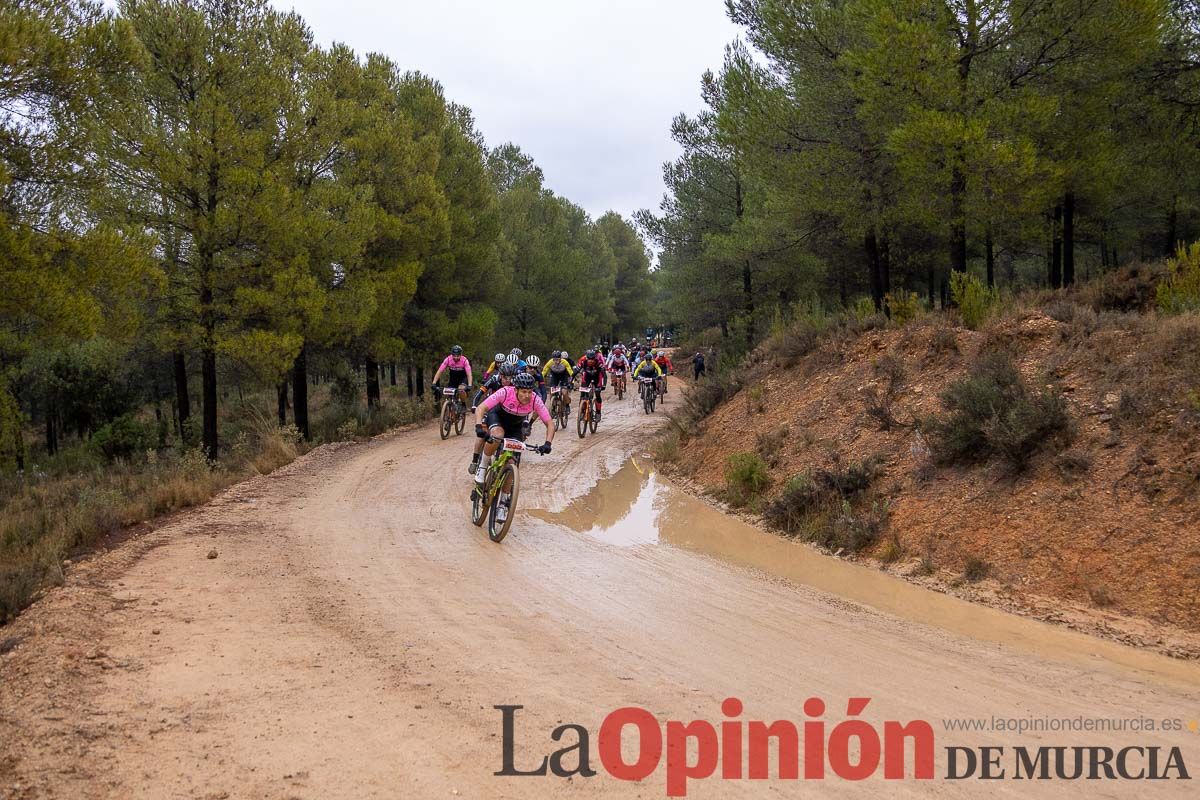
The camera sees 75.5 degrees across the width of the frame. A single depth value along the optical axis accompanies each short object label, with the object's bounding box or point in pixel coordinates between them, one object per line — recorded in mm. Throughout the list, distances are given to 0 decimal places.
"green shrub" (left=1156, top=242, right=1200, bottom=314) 10359
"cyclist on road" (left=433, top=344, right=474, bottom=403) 18828
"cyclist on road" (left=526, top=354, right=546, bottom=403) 13158
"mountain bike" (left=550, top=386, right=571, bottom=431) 21402
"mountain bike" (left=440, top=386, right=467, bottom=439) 19000
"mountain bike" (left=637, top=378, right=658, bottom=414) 25266
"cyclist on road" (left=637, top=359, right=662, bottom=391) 24906
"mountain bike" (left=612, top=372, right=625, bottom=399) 30031
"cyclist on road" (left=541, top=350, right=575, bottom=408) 20453
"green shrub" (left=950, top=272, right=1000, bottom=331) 12424
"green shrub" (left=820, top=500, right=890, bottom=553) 9031
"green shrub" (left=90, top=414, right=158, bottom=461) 25141
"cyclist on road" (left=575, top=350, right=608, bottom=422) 19984
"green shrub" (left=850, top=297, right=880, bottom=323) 15617
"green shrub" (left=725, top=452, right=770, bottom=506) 11781
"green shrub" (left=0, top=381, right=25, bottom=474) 15195
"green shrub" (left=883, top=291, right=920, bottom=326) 14312
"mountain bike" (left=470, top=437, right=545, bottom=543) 9383
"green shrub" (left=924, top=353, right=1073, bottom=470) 8609
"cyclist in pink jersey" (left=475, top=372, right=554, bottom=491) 10273
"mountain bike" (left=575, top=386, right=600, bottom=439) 20078
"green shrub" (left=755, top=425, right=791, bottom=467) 12438
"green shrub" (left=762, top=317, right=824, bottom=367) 15938
